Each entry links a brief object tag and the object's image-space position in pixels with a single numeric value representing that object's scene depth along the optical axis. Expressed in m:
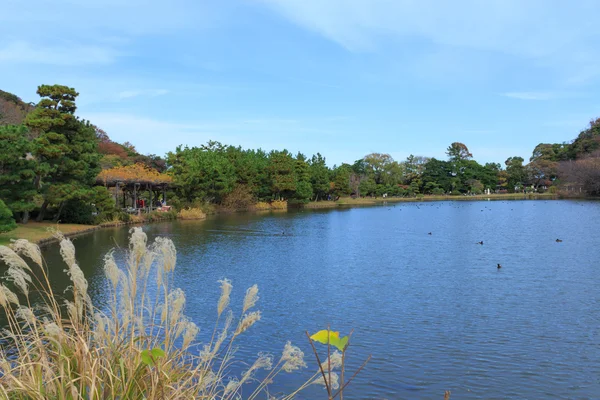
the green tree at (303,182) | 51.06
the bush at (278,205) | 49.03
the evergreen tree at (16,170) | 18.22
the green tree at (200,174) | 37.84
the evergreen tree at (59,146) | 22.05
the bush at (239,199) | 43.94
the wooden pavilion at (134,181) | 30.31
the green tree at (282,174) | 48.88
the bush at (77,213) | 25.80
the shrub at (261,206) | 46.73
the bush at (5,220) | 15.54
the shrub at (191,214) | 35.22
